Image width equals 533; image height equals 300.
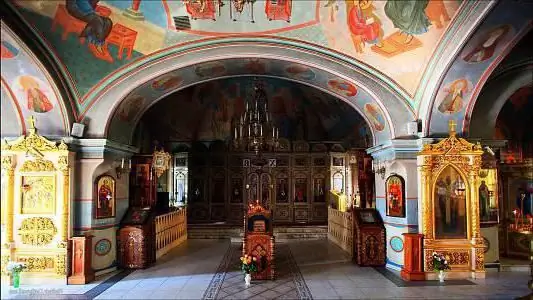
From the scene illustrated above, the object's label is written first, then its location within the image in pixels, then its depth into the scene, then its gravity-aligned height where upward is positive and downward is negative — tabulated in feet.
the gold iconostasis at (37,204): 29.45 -2.11
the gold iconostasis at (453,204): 30.68 -2.51
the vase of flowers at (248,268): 29.35 -6.90
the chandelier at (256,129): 36.37 +4.07
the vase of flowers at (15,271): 26.99 -6.42
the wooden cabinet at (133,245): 34.58 -6.08
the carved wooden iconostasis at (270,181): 62.95 -1.22
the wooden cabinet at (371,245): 34.96 -6.30
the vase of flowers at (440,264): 29.50 -6.80
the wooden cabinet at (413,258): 30.27 -6.50
